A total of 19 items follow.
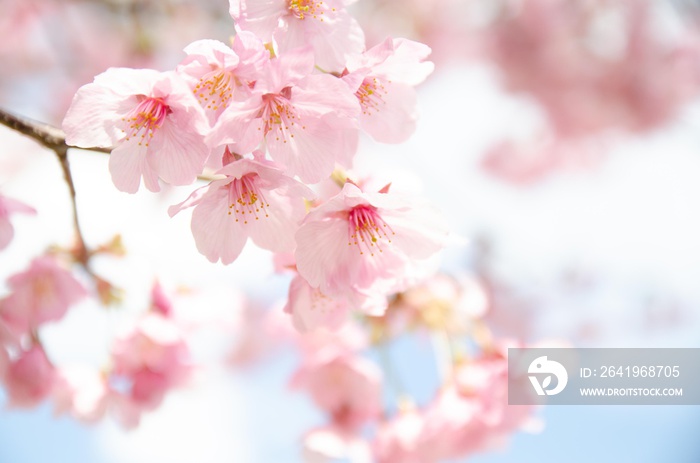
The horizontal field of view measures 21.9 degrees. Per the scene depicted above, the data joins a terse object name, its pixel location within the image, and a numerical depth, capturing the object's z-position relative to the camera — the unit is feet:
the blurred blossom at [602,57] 6.85
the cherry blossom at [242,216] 1.42
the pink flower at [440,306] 1.85
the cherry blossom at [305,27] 1.38
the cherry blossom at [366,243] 1.43
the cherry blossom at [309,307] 1.50
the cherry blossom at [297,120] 1.36
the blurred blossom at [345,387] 1.86
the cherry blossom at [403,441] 1.76
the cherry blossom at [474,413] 1.74
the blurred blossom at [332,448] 1.79
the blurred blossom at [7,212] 1.50
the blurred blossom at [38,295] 1.66
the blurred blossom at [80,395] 1.72
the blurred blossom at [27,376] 1.67
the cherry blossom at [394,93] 1.44
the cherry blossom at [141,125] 1.39
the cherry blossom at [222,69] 1.36
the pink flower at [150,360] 1.72
